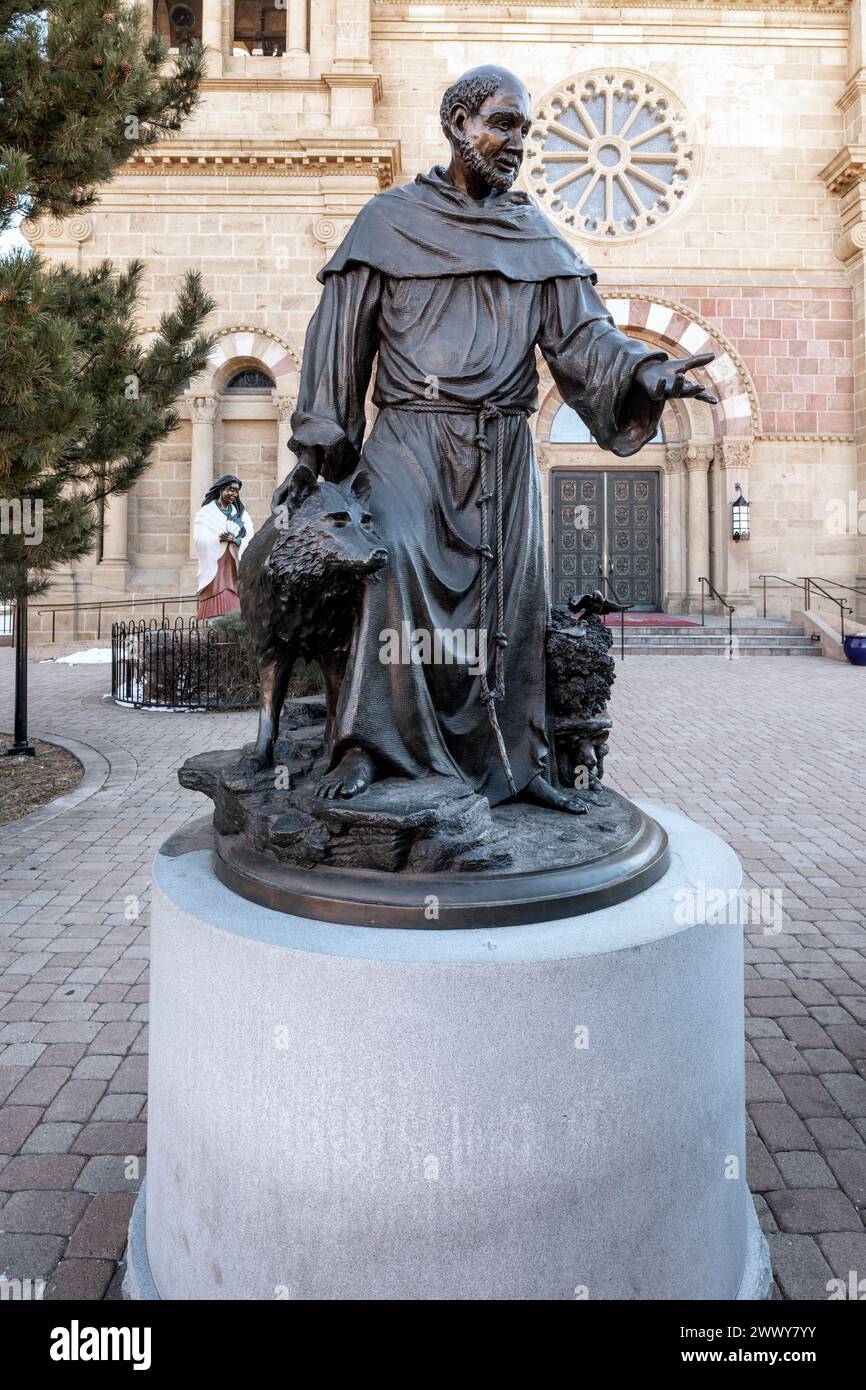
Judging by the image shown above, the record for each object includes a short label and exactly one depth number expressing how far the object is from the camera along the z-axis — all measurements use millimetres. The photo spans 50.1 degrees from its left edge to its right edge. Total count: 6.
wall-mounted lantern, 20625
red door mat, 19797
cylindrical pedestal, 1971
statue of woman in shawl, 14164
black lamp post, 9547
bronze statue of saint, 2711
